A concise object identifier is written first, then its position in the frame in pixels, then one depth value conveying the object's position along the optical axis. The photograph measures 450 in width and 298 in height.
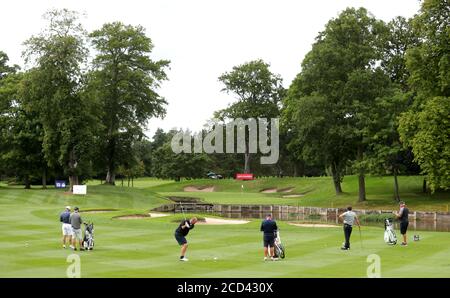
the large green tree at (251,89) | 107.61
